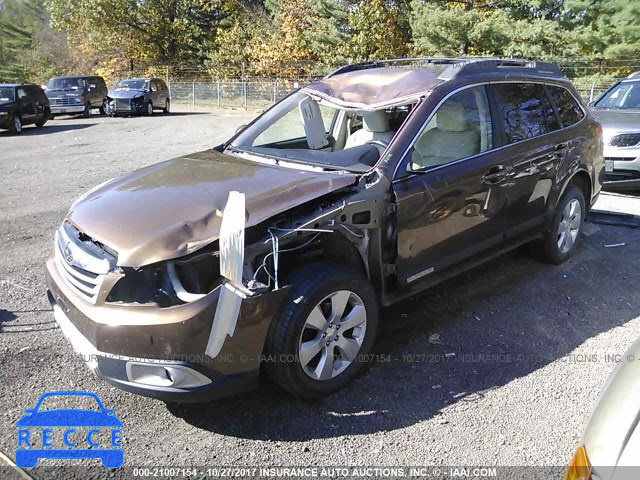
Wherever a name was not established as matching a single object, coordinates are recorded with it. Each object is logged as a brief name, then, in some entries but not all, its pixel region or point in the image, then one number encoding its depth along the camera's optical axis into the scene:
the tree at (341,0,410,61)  28.41
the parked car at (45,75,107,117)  23.83
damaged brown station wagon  2.73
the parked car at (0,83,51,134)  17.59
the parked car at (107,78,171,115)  24.20
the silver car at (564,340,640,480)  1.61
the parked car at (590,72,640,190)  7.66
